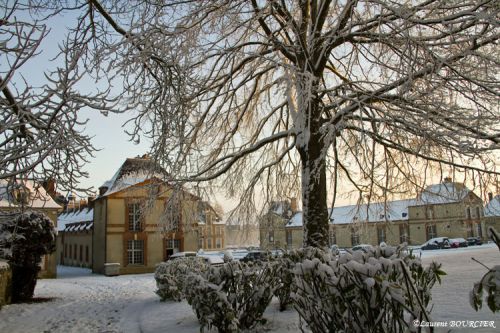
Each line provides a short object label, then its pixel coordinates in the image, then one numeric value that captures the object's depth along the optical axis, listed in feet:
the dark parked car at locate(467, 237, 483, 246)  157.34
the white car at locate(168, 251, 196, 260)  89.19
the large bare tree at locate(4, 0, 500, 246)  24.90
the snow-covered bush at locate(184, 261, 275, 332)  23.72
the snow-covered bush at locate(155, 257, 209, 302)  45.09
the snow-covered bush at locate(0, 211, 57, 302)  53.72
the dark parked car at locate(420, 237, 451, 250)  147.74
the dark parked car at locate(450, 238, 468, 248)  147.84
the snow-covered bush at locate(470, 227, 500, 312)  8.68
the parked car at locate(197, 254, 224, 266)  74.80
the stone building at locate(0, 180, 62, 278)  94.78
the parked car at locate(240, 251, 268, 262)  95.46
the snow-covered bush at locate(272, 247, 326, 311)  26.85
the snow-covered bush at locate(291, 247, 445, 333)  13.28
